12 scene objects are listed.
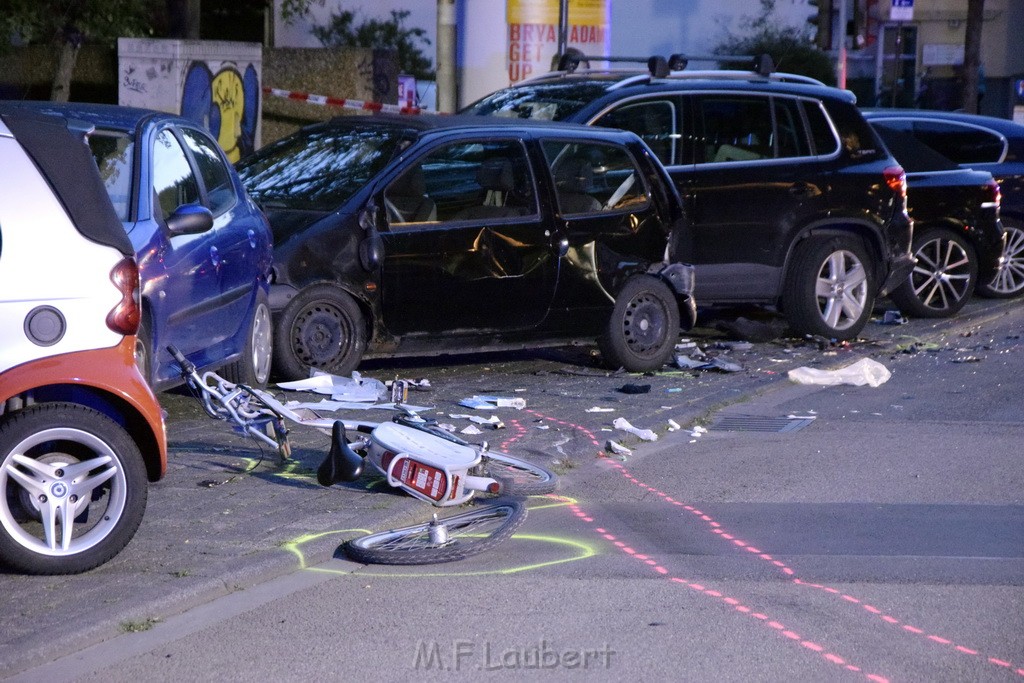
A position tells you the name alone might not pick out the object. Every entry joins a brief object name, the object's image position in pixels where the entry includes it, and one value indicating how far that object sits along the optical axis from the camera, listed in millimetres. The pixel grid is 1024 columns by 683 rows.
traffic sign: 59062
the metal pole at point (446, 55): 36437
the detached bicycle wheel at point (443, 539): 11914
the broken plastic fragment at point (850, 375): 21078
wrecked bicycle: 12148
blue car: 14258
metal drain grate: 17984
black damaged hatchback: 18781
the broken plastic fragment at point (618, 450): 16297
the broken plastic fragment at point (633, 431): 17078
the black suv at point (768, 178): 23000
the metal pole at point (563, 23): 35875
